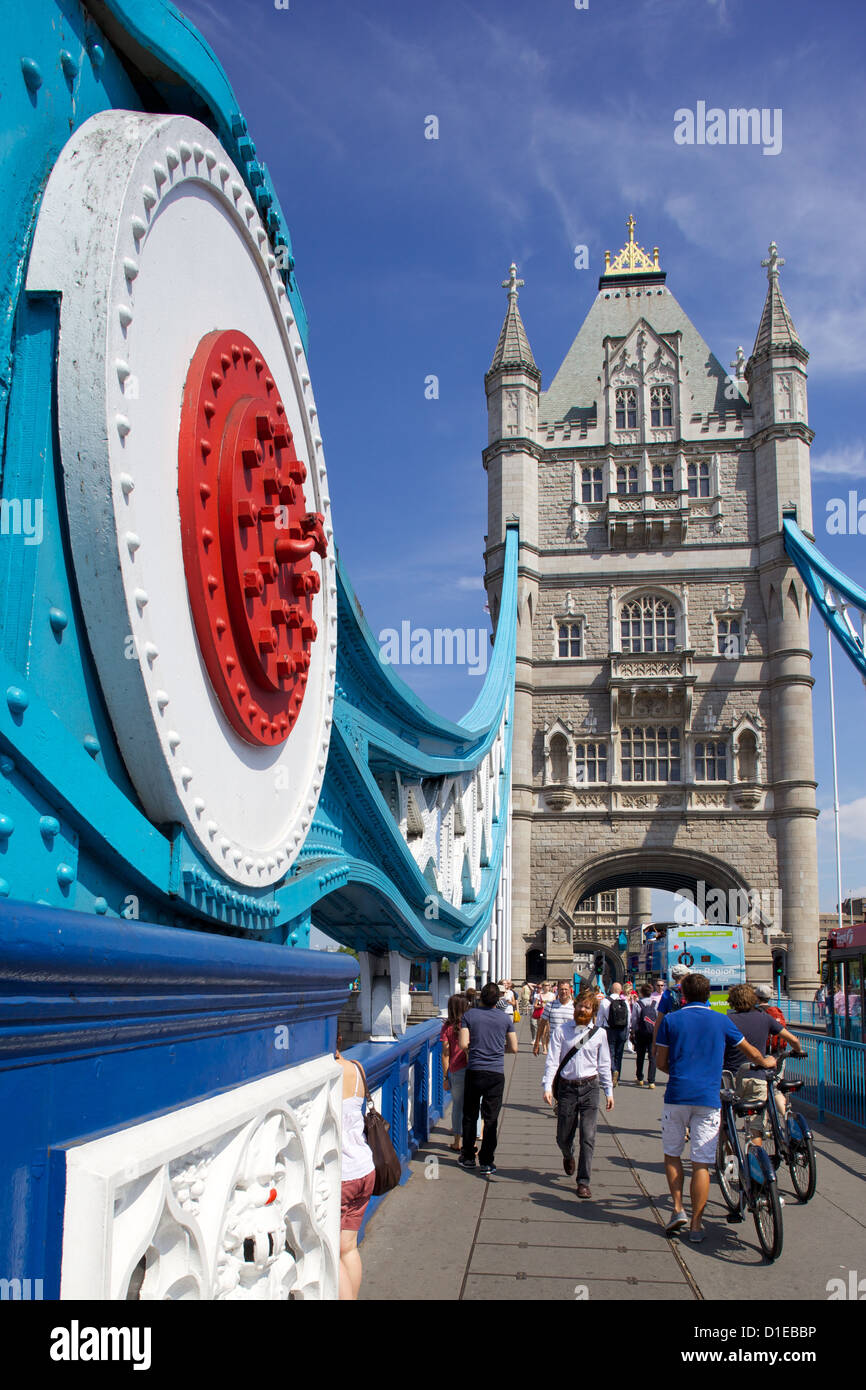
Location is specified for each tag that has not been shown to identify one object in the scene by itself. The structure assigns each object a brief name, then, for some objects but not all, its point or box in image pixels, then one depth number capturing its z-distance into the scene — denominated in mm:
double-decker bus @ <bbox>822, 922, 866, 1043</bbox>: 12797
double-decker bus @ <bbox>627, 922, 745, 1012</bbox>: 23359
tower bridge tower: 32375
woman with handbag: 3594
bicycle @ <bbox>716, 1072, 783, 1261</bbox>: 5008
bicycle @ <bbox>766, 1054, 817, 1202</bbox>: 6254
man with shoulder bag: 6797
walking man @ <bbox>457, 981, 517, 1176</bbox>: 7336
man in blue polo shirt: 5613
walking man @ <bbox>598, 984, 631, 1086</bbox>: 12281
